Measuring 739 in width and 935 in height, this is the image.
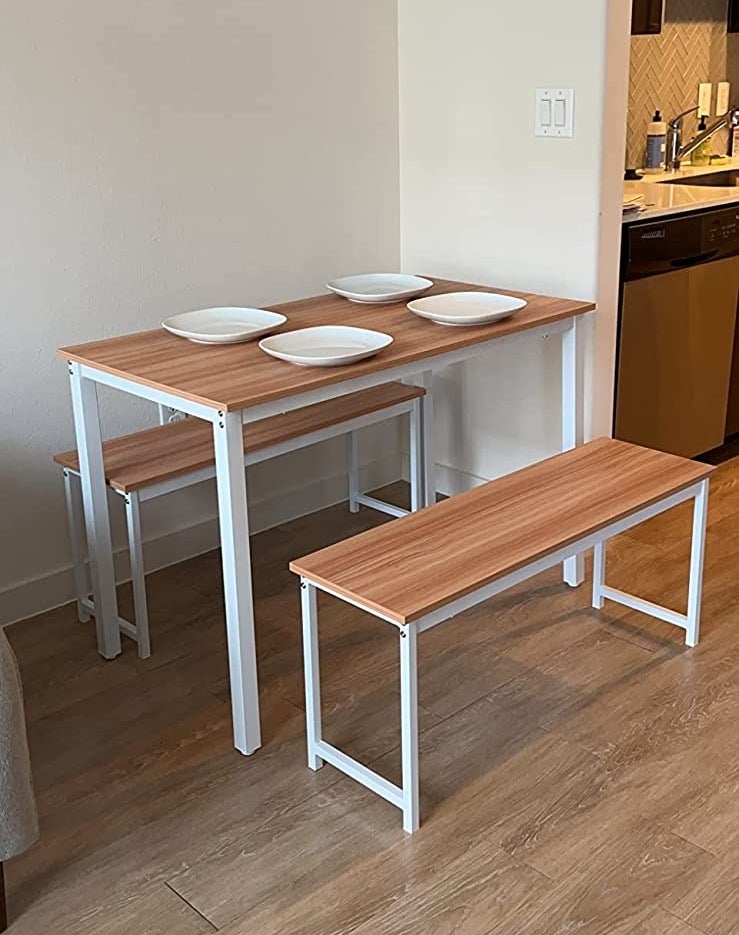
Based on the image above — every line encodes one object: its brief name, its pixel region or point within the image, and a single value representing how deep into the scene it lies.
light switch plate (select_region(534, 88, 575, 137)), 2.88
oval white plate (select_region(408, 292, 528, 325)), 2.55
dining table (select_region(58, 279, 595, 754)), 2.14
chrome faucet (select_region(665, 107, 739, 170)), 4.21
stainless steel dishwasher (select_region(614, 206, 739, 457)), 3.27
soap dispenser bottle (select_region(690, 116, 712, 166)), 4.30
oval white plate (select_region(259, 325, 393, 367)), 2.30
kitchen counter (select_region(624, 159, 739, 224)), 3.29
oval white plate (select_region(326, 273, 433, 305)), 2.80
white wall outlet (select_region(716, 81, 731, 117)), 4.39
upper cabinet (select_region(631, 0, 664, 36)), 3.56
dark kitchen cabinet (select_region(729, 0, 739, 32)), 4.33
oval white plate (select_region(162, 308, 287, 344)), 2.46
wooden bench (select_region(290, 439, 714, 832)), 2.03
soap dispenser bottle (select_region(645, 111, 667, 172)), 4.08
